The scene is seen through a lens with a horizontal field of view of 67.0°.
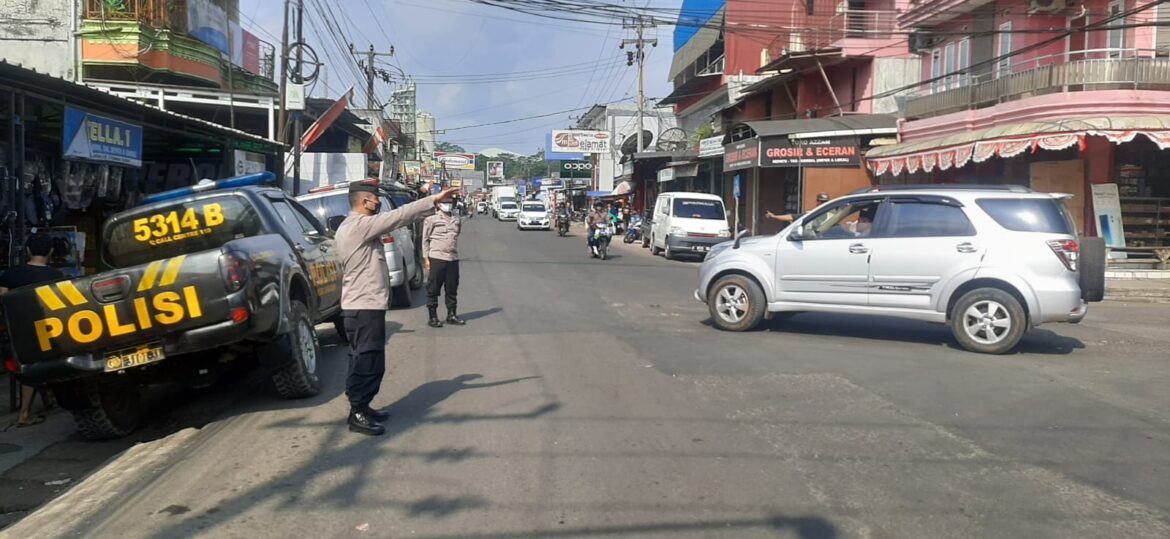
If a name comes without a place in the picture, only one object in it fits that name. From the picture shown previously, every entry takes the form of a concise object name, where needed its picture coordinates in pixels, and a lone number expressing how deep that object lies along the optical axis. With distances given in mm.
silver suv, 9008
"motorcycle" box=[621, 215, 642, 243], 34594
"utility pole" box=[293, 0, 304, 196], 23594
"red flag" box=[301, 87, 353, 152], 25438
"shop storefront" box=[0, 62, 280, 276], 8883
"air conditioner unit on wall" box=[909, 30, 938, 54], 25594
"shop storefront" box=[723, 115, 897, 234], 24422
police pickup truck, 5770
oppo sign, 73188
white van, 24375
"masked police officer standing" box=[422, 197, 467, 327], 11188
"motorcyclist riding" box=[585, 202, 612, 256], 24250
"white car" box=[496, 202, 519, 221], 61156
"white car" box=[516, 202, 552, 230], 45500
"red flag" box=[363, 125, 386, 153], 34594
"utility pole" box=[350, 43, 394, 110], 40531
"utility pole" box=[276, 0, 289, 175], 22031
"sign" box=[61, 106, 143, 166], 10109
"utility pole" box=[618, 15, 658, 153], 42938
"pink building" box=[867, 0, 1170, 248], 17906
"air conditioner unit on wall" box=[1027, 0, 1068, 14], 20734
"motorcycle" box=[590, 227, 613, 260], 24203
